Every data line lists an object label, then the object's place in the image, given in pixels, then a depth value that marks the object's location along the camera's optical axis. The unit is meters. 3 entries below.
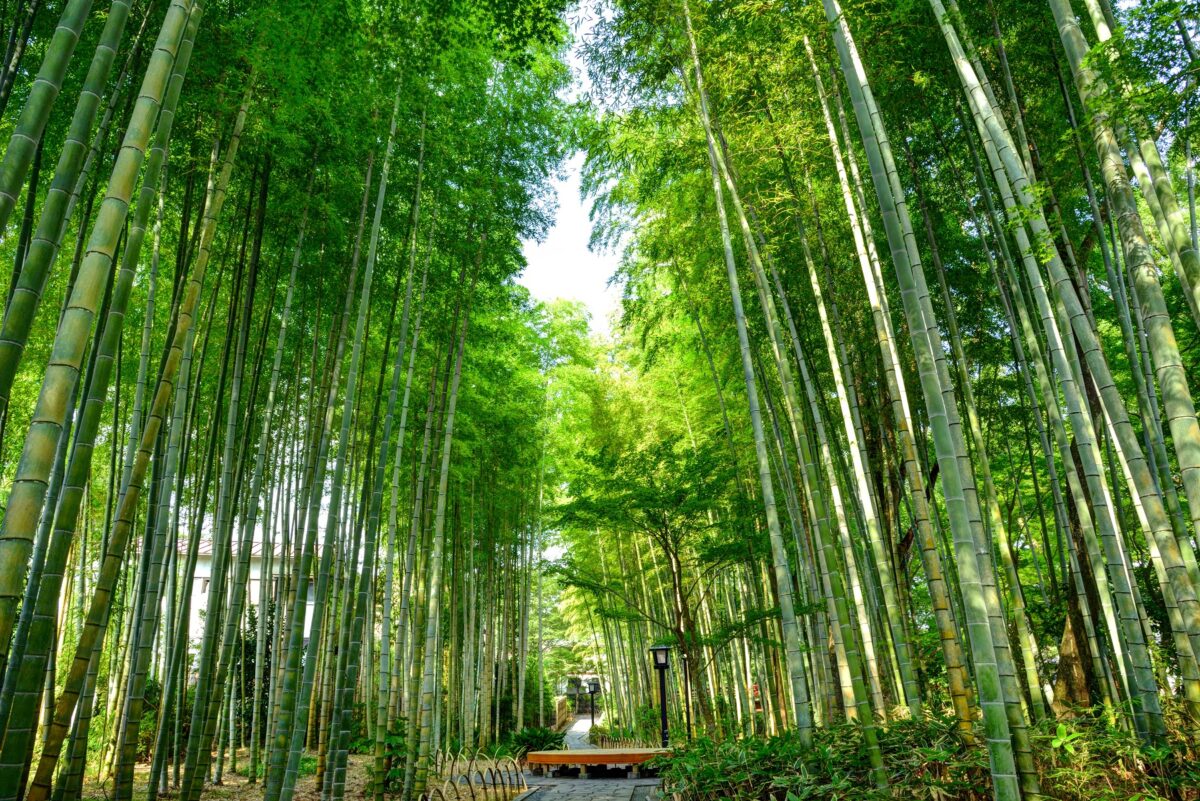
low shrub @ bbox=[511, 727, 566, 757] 9.64
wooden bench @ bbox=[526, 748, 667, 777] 7.38
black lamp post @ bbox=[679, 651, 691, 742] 6.30
